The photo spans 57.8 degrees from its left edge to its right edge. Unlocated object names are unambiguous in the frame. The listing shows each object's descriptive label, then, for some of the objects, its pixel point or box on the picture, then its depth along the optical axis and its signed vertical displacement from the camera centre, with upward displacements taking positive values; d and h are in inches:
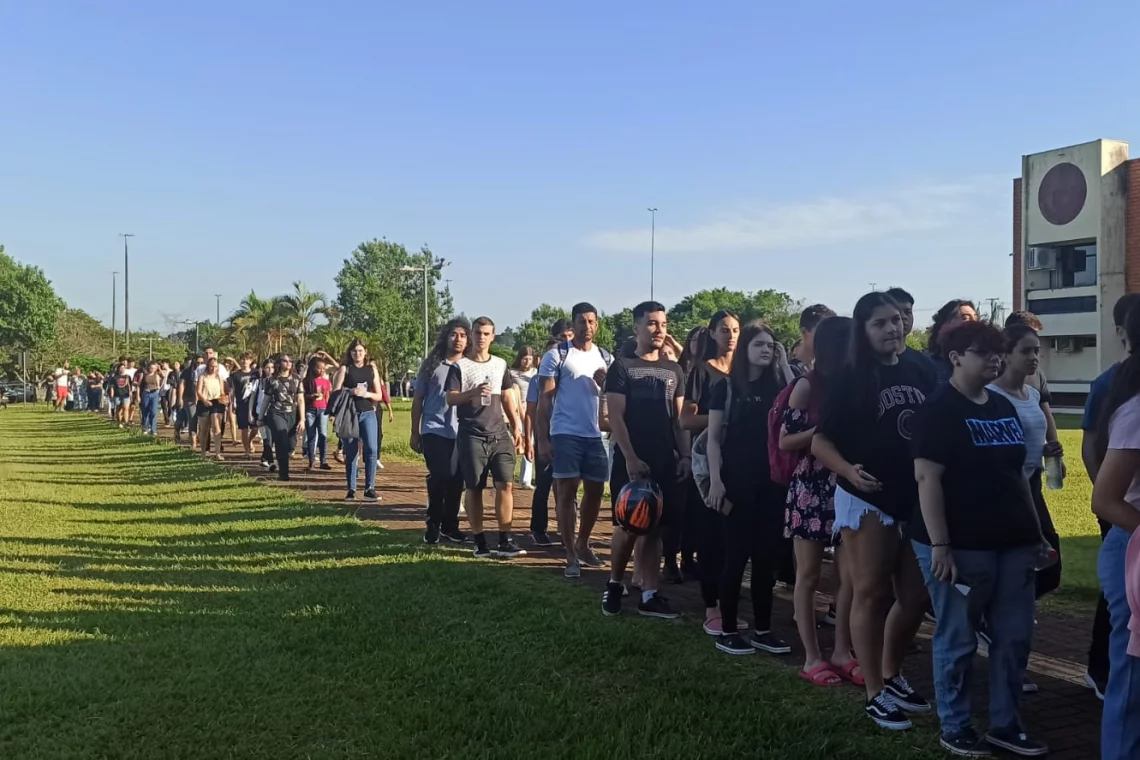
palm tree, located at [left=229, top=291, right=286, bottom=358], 1868.8 +149.8
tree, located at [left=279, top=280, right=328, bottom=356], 1852.9 +171.8
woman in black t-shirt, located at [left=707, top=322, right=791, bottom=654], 223.1 -14.1
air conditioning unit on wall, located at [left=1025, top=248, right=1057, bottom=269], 2068.2 +321.0
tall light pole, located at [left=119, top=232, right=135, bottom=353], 2836.6 +287.3
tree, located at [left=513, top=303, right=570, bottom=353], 3631.9 +316.2
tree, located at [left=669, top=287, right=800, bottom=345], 4319.1 +484.6
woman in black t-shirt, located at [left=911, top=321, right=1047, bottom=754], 160.4 -17.1
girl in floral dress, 198.7 -19.7
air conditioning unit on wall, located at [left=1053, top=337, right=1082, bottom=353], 2032.5 +144.8
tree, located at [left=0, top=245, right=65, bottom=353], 2231.8 +212.4
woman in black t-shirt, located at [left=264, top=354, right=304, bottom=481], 571.5 -0.8
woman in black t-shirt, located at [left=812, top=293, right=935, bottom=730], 178.2 -12.2
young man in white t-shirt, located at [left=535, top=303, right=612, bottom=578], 302.4 -6.7
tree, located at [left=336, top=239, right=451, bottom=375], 2492.6 +301.8
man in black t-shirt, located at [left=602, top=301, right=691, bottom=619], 257.9 -3.9
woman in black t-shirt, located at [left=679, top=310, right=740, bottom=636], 239.3 +2.5
